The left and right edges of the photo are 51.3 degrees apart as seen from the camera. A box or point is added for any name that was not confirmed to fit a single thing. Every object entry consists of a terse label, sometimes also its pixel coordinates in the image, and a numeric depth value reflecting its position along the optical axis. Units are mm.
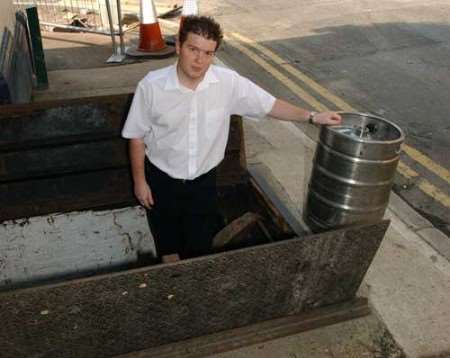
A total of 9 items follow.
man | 2363
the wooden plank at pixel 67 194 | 3428
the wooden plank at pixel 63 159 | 3350
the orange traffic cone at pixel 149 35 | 8180
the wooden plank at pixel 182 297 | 1962
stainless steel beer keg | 2432
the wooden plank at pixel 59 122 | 3242
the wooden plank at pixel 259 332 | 2469
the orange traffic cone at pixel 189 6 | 8422
